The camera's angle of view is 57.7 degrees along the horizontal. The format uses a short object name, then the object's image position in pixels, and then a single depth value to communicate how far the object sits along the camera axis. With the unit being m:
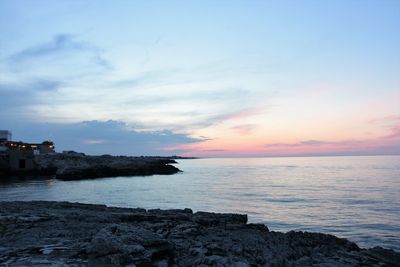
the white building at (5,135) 115.41
